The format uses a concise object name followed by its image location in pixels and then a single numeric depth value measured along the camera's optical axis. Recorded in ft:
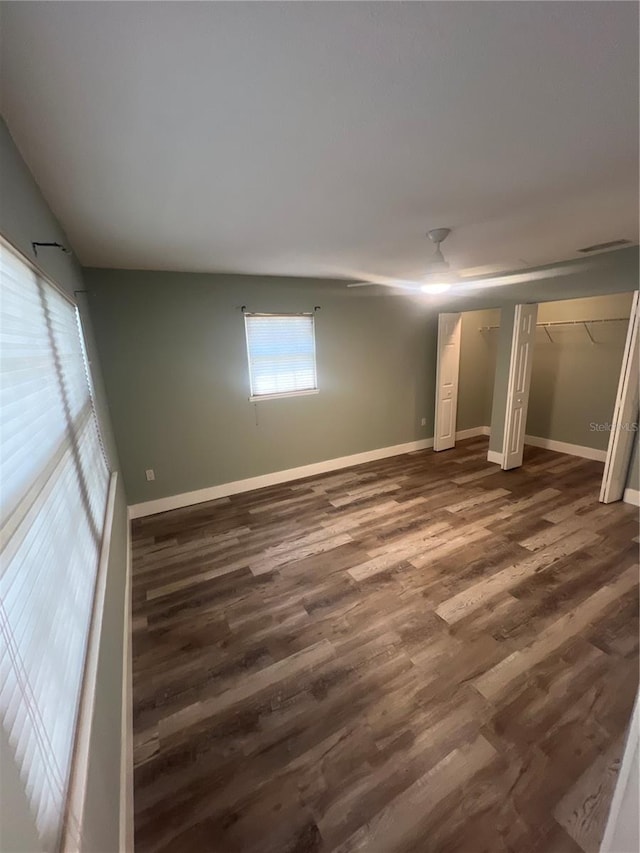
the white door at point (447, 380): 15.61
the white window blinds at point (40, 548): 2.22
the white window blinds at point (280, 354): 12.42
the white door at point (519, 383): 12.91
